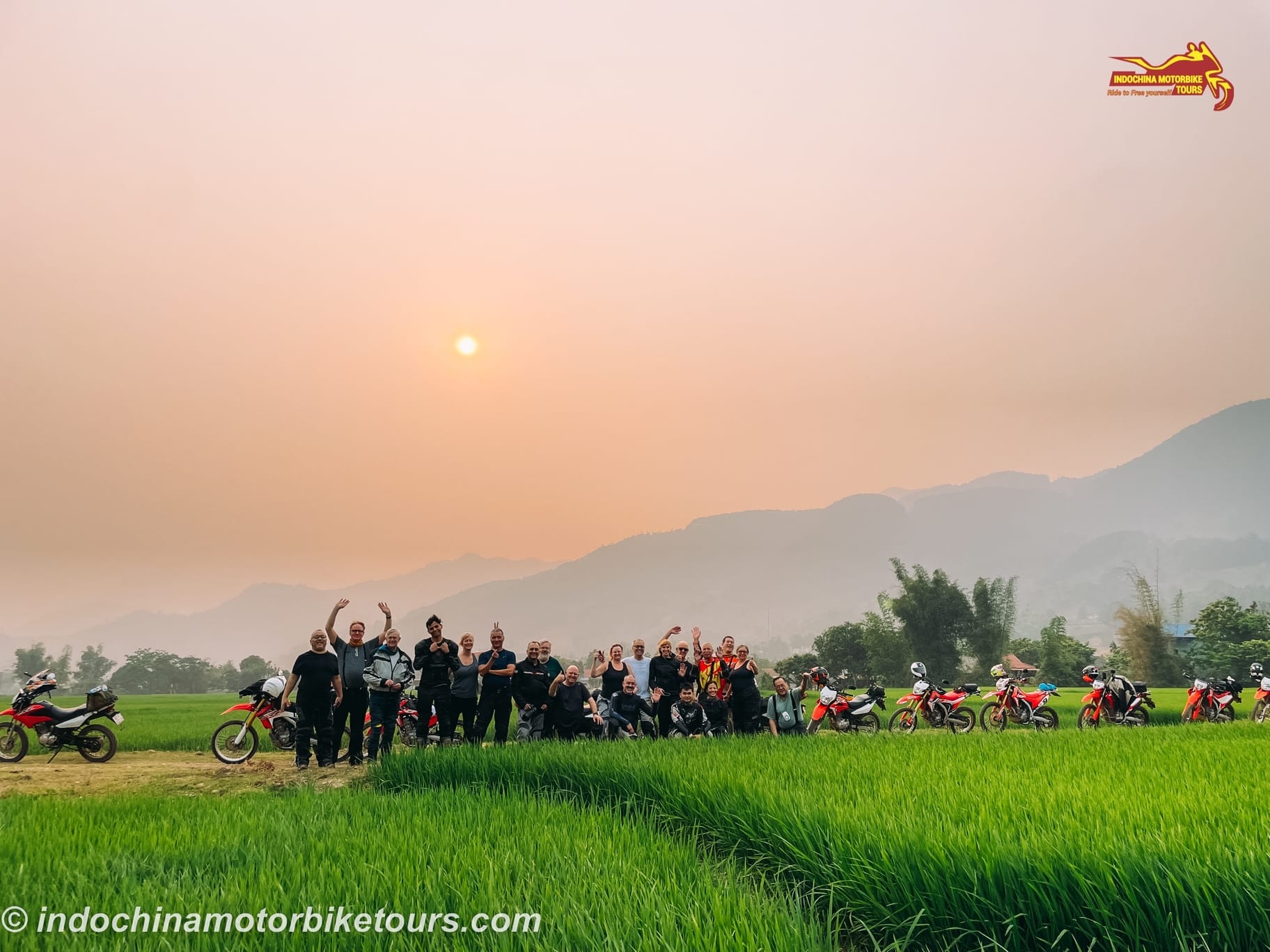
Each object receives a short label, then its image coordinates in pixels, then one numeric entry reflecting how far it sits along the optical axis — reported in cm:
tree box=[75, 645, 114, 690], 12756
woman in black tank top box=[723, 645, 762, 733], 1327
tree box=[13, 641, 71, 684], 12162
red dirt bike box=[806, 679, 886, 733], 1579
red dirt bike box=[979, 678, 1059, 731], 1678
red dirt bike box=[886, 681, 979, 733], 1641
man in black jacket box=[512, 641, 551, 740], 1235
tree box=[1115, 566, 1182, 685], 6334
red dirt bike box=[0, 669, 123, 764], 1255
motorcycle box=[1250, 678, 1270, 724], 1772
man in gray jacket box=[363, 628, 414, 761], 1124
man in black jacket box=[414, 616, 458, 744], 1199
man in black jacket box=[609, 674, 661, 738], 1283
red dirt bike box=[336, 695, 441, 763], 1464
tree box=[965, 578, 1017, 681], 6141
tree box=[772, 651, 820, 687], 7082
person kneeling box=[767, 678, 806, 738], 1384
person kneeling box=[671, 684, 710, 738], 1292
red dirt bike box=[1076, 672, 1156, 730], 1691
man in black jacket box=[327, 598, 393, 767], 1151
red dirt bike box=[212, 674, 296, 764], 1268
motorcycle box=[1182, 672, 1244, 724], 1784
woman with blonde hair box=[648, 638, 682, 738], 1309
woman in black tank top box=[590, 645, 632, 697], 1291
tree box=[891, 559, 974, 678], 6147
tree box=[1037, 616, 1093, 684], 6981
